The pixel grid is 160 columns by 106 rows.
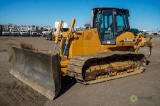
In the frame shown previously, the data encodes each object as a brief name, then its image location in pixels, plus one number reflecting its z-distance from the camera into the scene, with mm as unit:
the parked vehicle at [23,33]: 46312
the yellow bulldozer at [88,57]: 6371
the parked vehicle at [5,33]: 44012
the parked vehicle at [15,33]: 45322
